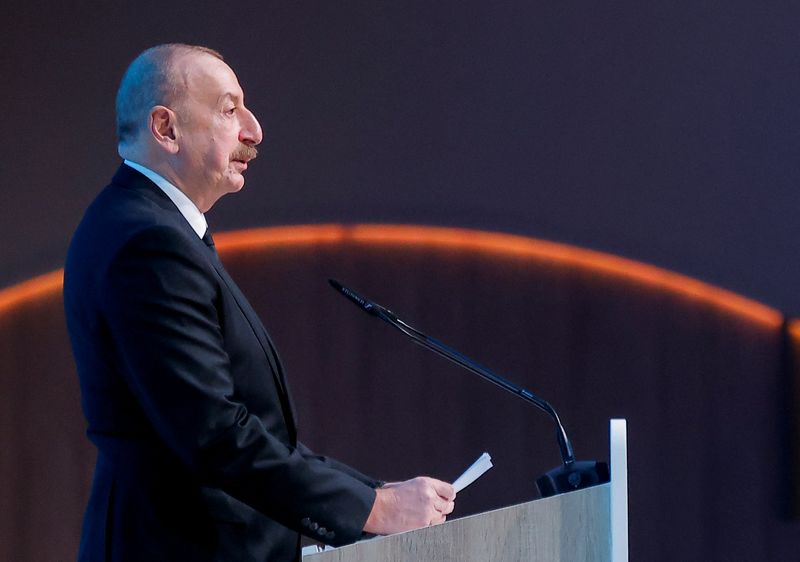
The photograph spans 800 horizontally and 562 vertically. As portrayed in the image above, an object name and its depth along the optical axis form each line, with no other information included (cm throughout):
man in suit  688
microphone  740
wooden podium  688
